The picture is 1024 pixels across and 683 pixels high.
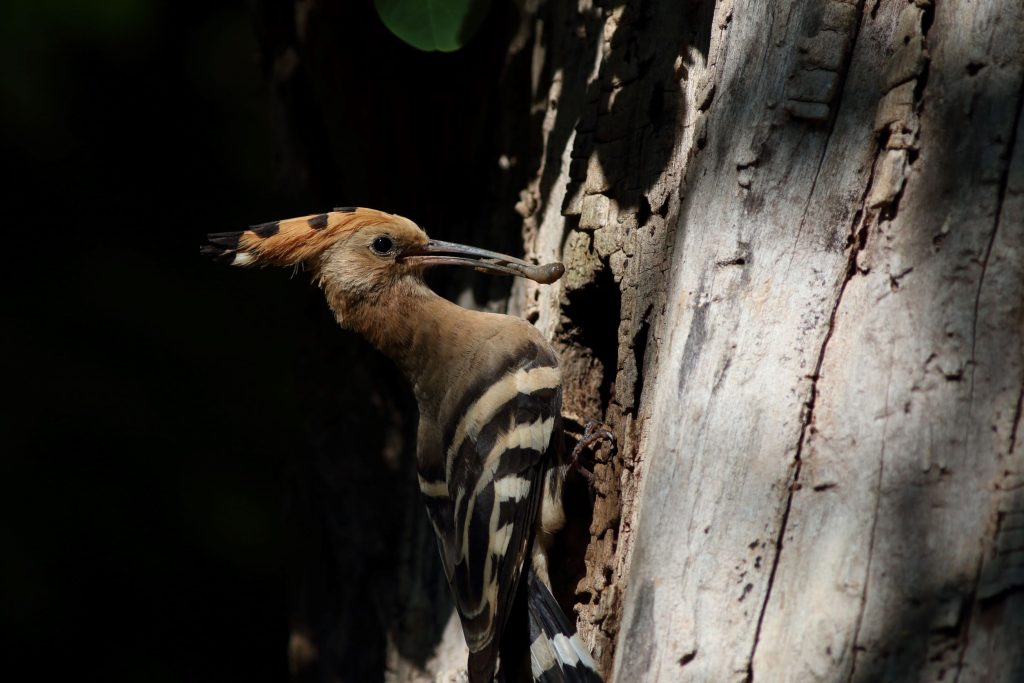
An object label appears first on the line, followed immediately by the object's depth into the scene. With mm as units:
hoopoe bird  4148
